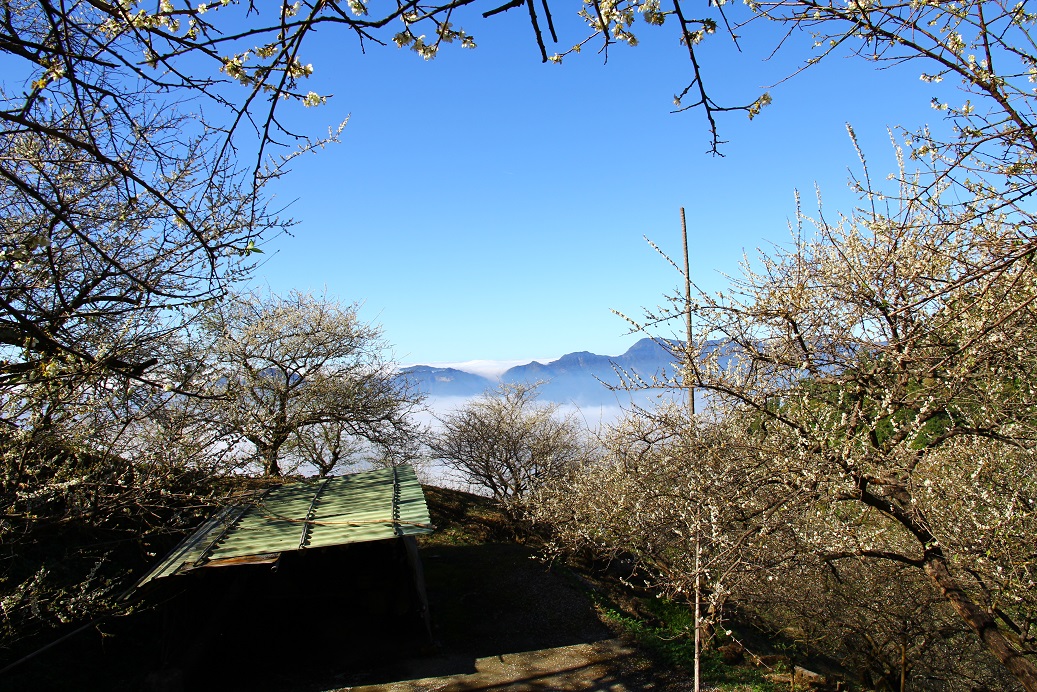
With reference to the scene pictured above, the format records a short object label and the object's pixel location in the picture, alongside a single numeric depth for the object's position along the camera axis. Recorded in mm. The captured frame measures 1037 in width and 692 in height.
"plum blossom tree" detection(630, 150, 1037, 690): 5289
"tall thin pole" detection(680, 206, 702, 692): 5758
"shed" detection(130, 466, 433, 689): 8820
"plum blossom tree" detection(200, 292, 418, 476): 15820
